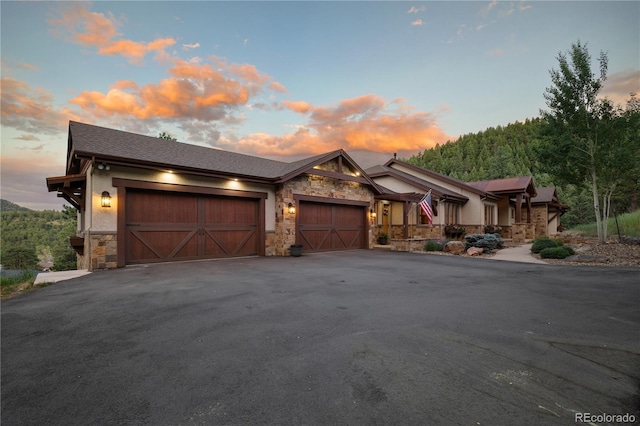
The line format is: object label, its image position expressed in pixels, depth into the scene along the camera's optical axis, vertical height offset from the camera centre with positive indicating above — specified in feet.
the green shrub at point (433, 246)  50.42 -4.44
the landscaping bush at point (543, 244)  43.71 -3.65
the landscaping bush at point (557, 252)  37.48 -4.32
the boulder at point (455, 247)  46.89 -4.46
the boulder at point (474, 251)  43.90 -4.74
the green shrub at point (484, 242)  47.98 -3.66
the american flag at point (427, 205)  49.93 +3.16
